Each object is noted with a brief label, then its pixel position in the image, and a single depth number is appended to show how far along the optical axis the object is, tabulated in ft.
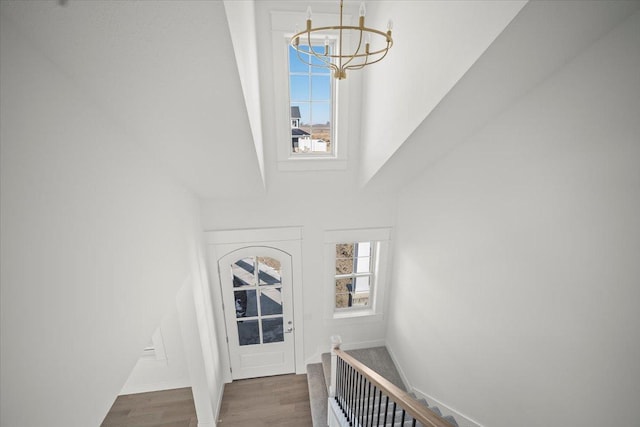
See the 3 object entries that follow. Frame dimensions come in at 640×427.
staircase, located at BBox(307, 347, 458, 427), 11.58
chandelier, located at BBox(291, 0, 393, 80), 8.76
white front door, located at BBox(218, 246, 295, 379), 12.60
